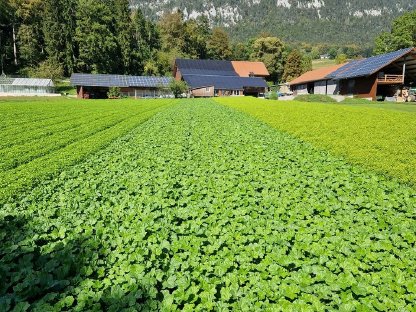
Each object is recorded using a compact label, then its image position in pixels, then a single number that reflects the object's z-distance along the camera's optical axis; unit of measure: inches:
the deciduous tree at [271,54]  3754.9
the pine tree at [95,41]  2832.2
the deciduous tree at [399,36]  2999.5
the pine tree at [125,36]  2982.3
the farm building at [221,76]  2665.1
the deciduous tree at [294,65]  3479.3
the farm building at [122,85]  2354.2
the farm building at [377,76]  1684.3
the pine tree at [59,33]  2802.7
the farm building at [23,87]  2239.2
